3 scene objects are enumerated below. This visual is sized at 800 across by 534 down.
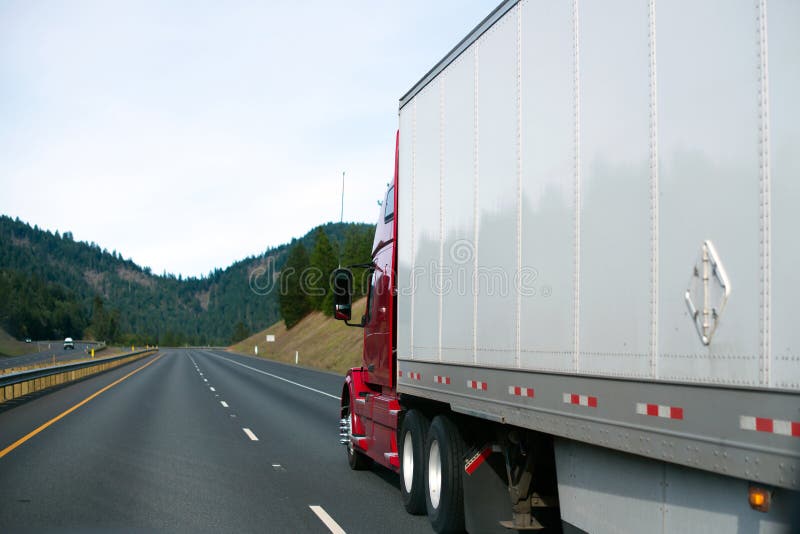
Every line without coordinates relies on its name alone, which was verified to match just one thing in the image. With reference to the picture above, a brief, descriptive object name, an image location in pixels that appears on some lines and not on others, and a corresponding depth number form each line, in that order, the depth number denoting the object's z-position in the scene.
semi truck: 3.73
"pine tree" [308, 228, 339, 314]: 115.69
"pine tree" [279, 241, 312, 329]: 129.12
